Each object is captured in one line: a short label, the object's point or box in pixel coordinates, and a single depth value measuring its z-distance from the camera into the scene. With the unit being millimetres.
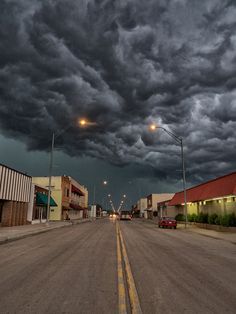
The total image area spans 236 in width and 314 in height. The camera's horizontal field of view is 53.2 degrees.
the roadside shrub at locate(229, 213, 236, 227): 22233
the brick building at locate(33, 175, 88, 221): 46593
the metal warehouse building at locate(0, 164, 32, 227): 23939
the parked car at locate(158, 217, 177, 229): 27684
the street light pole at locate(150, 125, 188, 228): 26967
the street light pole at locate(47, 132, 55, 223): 26423
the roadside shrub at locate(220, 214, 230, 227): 22766
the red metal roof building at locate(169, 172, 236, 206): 22851
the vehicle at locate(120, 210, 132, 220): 59668
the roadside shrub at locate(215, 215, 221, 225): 24646
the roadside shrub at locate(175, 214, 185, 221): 37249
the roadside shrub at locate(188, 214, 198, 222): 32192
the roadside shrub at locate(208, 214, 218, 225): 25978
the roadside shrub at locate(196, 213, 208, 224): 28573
